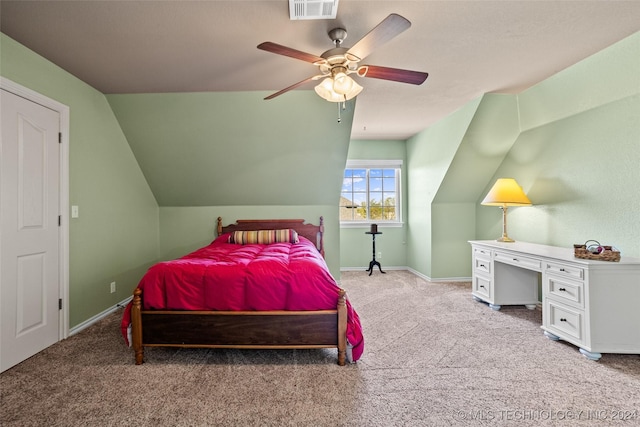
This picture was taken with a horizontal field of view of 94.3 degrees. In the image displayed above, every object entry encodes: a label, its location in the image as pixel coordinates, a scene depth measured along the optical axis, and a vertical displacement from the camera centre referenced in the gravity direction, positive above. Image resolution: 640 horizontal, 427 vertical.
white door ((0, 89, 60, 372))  2.09 -0.10
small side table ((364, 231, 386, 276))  4.91 -0.80
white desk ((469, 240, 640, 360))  2.20 -0.67
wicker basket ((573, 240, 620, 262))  2.24 -0.32
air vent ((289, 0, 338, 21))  1.71 +1.23
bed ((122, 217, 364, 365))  2.13 -0.70
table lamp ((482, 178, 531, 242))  3.32 +0.21
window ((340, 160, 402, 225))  5.31 +0.35
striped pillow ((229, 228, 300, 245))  3.74 -0.28
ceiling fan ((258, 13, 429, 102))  1.73 +0.96
